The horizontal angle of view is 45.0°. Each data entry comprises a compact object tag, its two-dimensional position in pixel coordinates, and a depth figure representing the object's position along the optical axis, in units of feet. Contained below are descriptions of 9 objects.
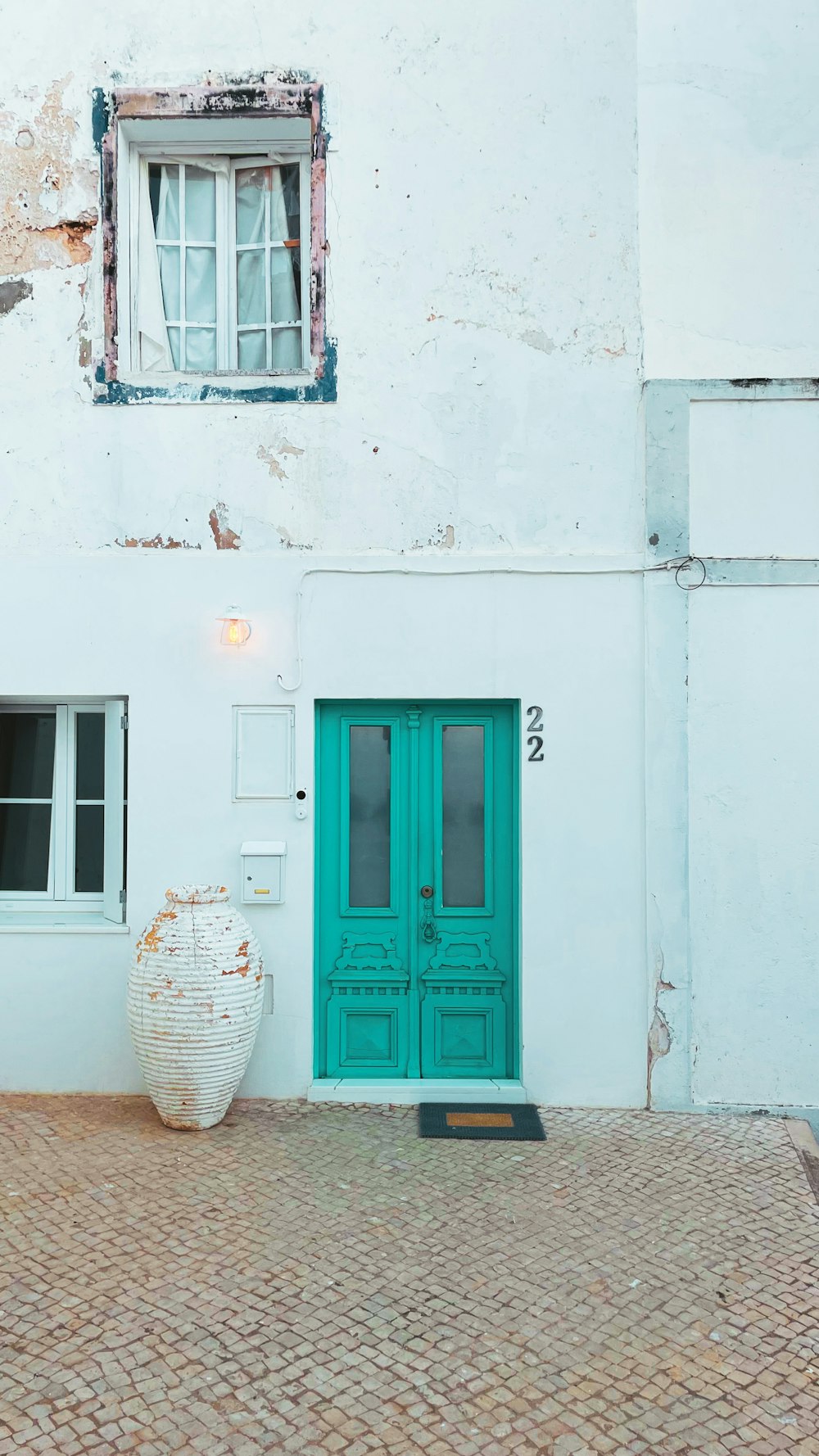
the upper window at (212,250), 18.06
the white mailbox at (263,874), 17.61
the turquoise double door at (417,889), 18.11
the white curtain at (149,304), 18.84
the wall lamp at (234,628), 17.57
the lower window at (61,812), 18.74
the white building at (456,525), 17.51
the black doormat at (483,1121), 16.16
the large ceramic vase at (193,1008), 15.75
